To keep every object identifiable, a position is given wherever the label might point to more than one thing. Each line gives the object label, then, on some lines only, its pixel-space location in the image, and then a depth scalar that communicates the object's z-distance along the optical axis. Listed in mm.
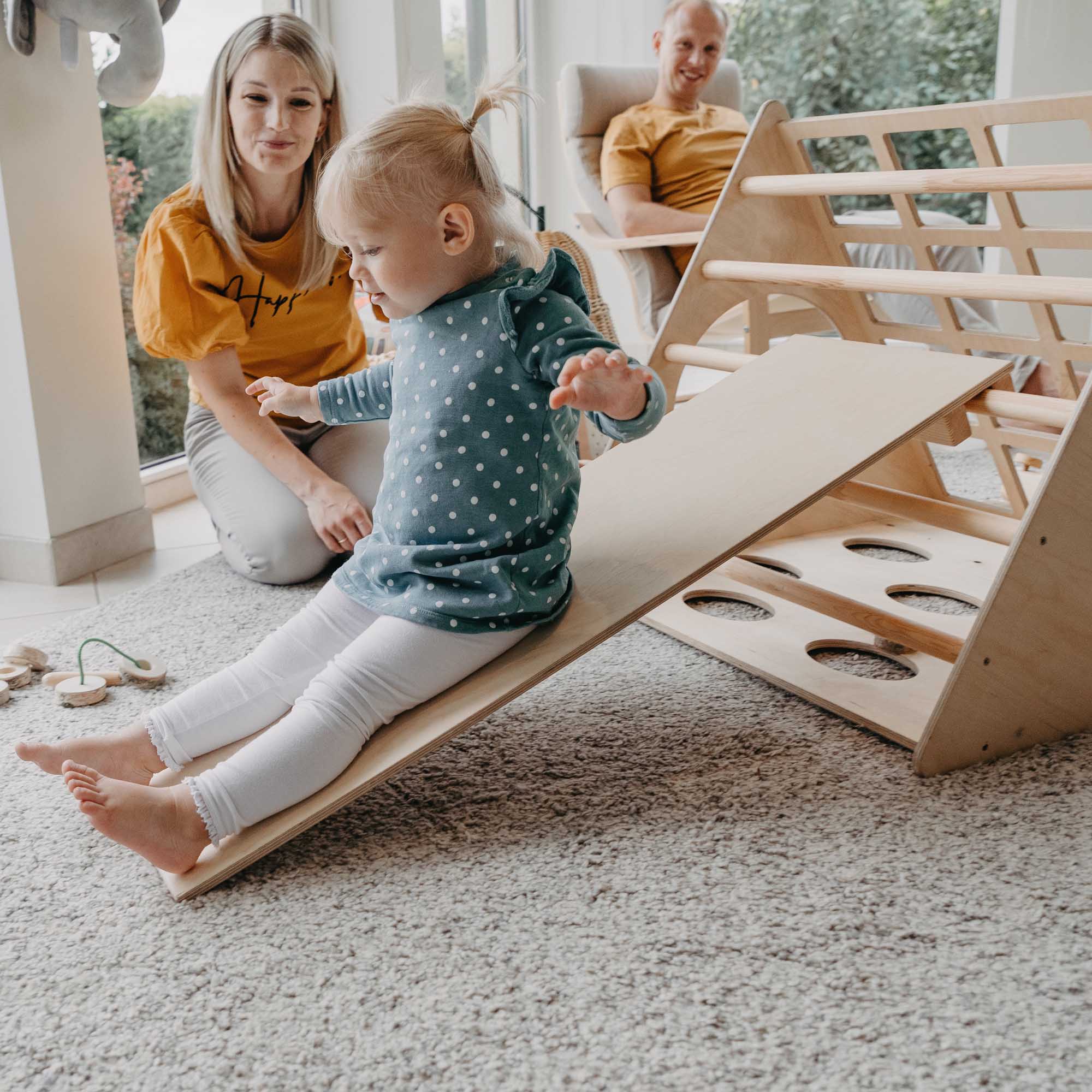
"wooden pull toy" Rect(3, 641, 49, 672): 1544
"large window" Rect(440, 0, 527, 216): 3322
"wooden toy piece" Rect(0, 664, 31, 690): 1497
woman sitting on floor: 1746
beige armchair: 2564
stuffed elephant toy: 1783
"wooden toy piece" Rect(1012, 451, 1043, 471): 2342
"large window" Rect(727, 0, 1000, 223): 4090
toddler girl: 1101
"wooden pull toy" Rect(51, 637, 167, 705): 1449
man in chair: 2582
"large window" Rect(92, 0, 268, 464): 2369
